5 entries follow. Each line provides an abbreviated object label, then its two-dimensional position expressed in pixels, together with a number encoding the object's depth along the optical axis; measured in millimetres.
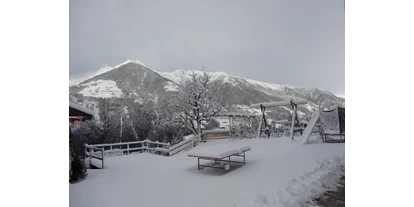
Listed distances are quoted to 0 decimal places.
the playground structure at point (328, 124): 6098
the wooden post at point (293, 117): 6969
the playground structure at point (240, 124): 8954
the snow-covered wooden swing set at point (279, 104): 6991
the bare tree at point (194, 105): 8883
